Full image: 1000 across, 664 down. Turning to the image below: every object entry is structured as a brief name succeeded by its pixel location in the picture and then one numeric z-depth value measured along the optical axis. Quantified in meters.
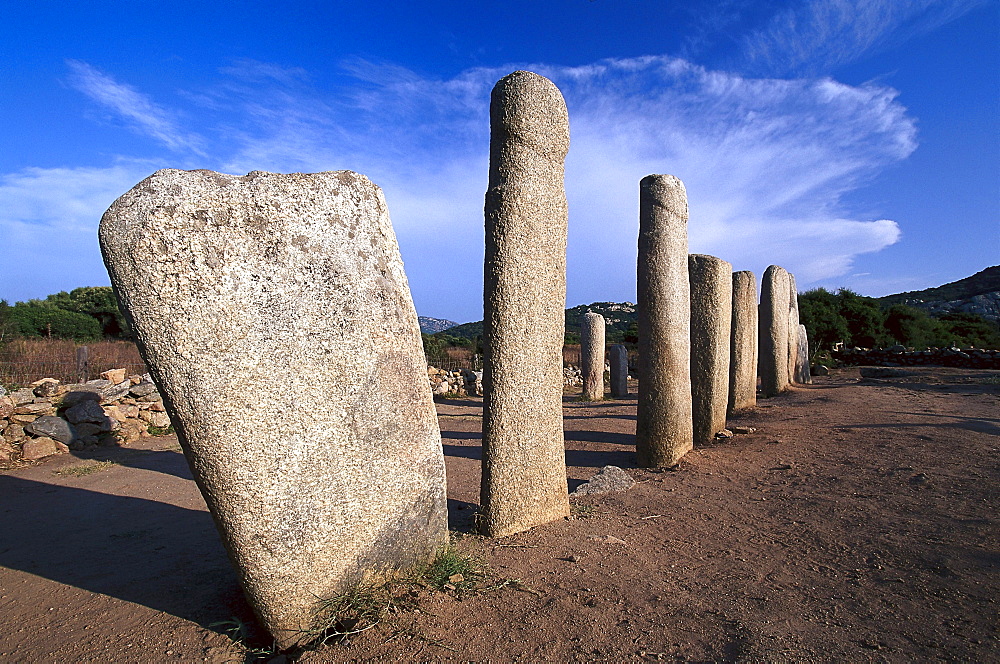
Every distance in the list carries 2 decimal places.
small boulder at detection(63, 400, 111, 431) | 8.29
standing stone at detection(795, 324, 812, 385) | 12.13
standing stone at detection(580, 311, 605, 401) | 13.29
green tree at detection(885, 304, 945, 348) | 22.16
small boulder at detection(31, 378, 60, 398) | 8.56
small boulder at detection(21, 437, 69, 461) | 7.39
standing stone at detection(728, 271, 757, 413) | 7.96
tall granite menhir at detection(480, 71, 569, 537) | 3.49
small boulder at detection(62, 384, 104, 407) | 8.47
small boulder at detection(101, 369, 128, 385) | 10.12
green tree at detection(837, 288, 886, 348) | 22.39
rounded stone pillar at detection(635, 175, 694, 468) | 5.48
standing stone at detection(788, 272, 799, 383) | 11.72
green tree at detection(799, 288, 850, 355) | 21.25
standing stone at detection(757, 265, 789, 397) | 10.07
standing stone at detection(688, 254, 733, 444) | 6.30
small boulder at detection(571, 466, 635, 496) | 4.59
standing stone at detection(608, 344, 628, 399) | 13.84
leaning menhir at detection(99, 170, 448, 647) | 2.11
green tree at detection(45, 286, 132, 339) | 25.75
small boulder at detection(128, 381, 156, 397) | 9.61
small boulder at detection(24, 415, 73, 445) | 7.71
